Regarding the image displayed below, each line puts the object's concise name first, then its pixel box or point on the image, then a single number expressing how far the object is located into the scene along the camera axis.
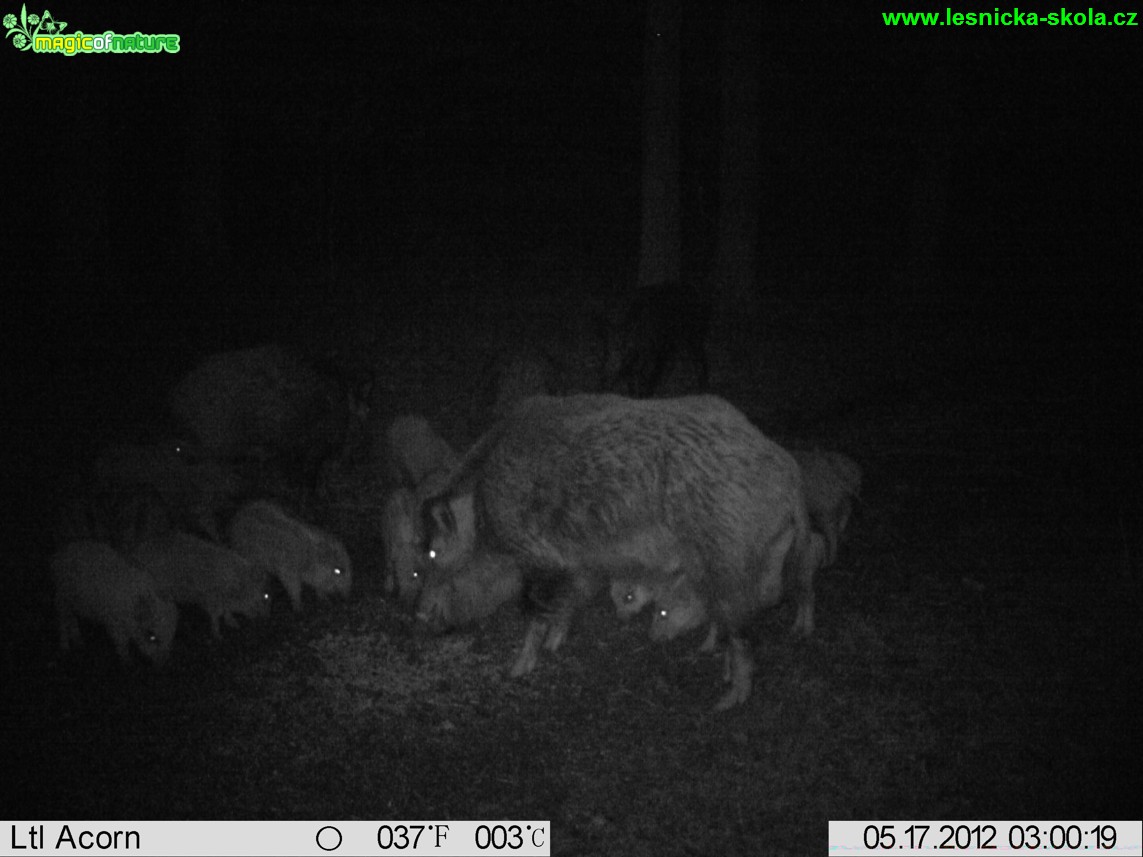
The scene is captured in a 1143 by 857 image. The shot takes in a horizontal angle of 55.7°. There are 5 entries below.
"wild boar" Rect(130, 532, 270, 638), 5.71
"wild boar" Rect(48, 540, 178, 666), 5.29
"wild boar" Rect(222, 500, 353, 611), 6.19
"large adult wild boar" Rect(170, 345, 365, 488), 8.56
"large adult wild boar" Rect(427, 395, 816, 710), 4.82
